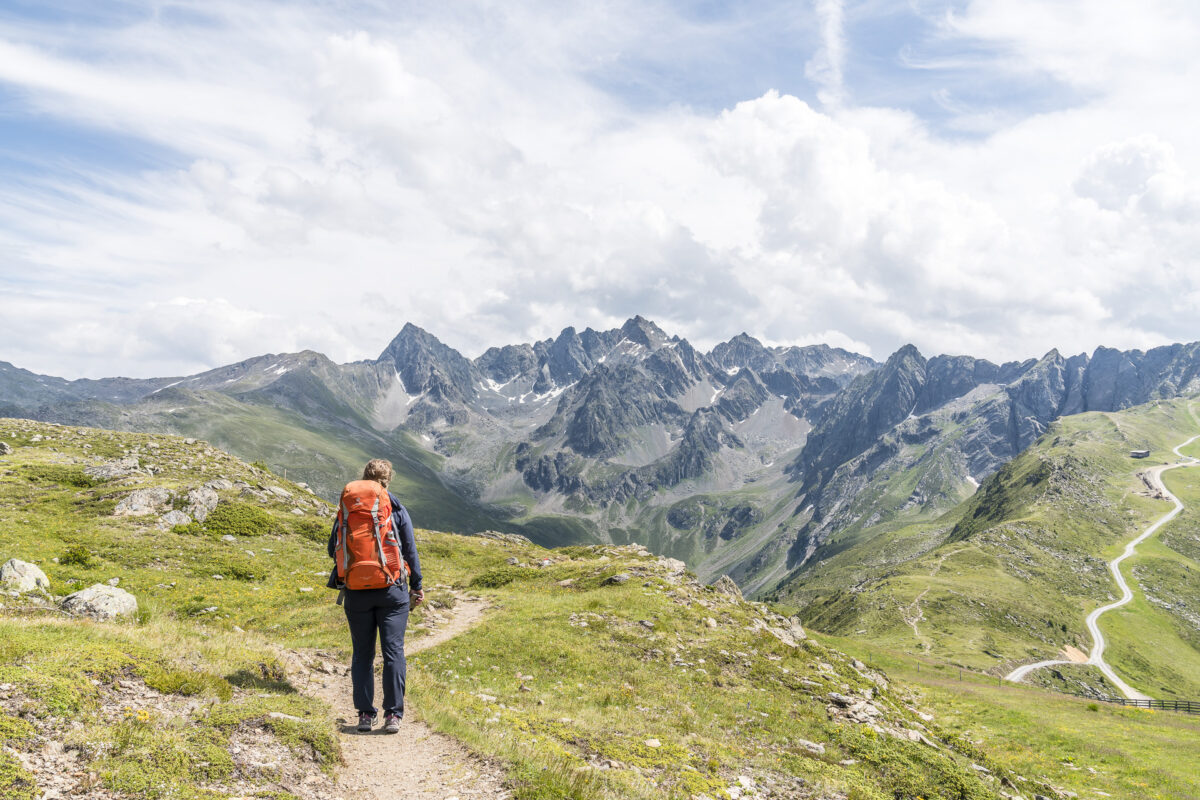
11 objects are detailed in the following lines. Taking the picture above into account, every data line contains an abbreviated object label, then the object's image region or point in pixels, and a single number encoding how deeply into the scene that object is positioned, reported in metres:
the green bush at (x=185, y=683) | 10.51
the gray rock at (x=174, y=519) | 35.74
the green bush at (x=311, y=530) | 42.28
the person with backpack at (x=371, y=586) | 12.00
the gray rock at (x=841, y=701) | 20.67
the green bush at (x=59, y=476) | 41.53
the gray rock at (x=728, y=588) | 41.26
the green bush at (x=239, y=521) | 37.94
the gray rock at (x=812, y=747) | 16.03
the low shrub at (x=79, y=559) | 25.75
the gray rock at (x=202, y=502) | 38.06
